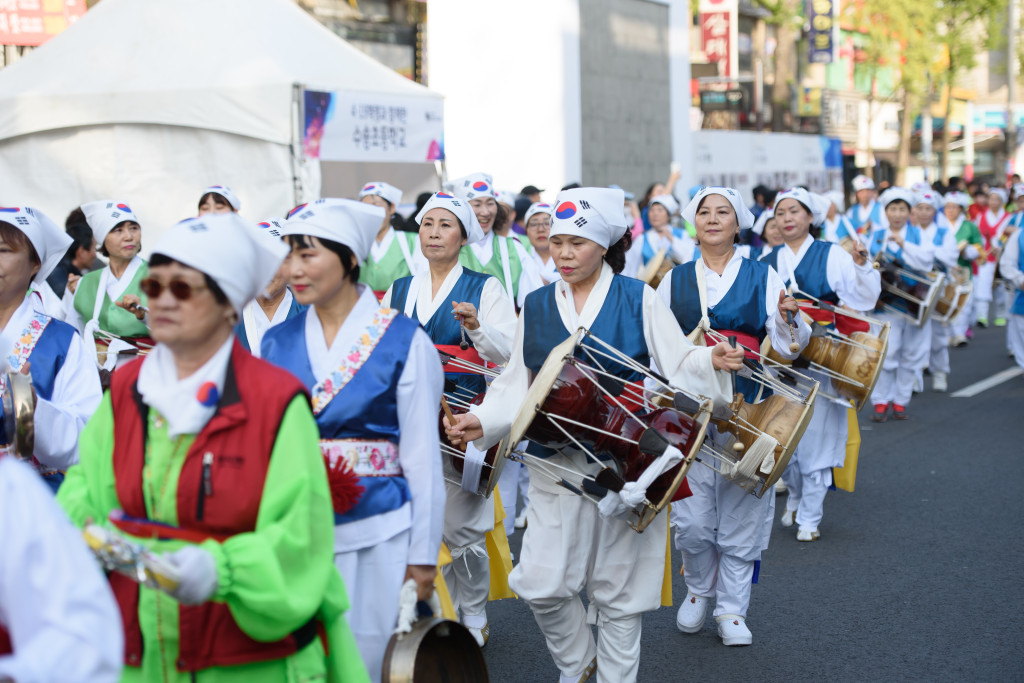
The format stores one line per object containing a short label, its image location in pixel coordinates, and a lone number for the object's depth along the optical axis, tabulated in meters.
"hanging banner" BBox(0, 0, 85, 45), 13.28
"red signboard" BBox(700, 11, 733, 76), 29.83
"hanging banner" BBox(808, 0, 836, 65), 32.44
